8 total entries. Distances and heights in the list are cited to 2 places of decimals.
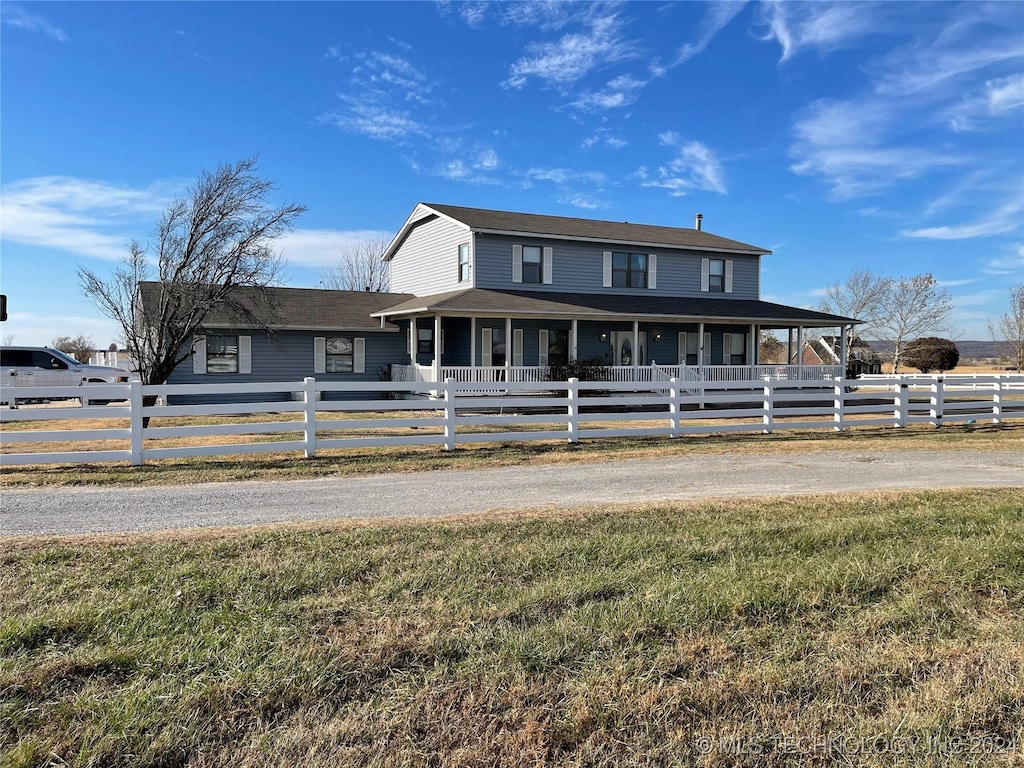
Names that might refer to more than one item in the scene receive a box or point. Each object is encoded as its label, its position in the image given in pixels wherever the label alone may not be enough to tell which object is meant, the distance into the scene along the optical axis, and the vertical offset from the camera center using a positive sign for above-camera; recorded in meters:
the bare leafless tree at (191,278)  17.00 +2.45
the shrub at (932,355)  48.53 +1.40
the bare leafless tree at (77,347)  45.29 +1.74
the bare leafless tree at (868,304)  45.60 +4.79
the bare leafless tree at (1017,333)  42.25 +2.71
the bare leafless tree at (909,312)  43.97 +4.10
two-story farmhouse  23.03 +2.01
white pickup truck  22.92 -0.05
